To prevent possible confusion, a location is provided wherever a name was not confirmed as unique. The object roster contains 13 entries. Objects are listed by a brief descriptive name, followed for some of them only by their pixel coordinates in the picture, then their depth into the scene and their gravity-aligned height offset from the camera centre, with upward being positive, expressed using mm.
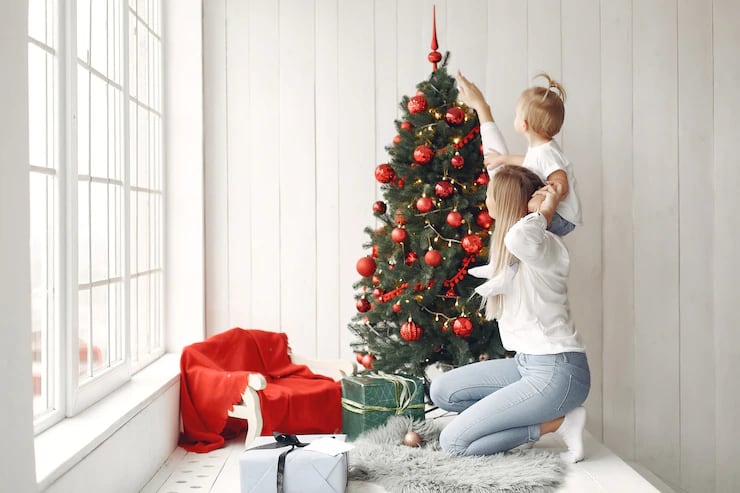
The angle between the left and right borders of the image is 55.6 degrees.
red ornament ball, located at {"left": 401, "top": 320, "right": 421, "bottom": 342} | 2859 -407
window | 2096 +123
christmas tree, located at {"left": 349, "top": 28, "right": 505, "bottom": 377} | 2877 -55
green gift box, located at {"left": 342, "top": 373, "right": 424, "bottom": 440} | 2783 -674
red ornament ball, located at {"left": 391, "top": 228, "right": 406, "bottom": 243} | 2891 -14
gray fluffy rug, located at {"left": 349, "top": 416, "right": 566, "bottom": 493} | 2311 -825
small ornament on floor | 2678 -796
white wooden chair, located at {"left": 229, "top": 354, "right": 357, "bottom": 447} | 2842 -722
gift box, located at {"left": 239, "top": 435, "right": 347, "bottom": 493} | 2219 -766
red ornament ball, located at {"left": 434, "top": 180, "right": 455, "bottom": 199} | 2842 +173
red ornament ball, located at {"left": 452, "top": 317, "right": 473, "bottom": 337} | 2809 -381
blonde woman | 2537 -401
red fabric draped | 2922 -711
